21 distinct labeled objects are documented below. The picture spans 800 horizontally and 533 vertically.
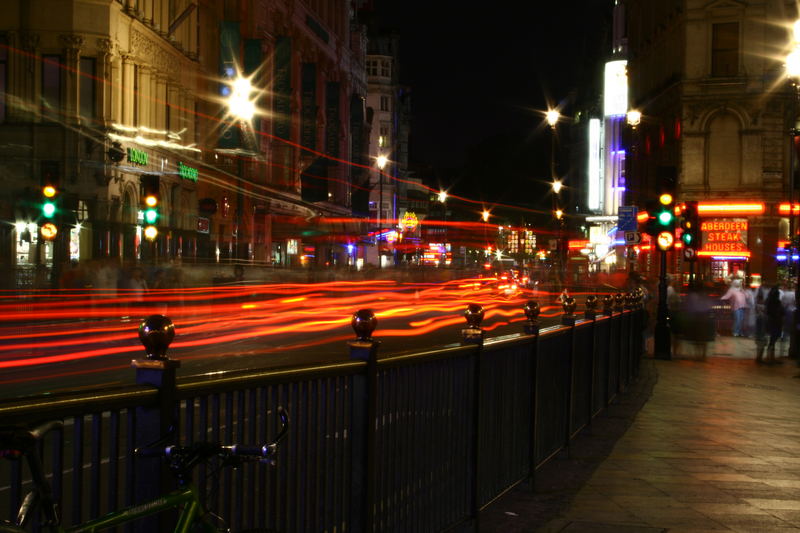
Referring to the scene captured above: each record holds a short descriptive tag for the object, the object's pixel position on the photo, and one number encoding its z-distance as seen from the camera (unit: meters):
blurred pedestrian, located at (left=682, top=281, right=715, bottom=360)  23.66
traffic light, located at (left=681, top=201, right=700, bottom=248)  23.61
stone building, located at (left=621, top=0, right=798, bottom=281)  45.09
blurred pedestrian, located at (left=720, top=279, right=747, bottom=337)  28.24
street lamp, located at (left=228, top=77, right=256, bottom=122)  47.16
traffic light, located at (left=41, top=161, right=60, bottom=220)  22.31
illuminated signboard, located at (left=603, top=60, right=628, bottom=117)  67.25
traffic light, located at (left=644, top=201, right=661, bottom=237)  21.52
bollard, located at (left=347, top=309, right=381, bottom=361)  4.76
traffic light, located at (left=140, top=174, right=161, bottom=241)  23.20
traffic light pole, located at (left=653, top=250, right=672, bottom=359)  21.59
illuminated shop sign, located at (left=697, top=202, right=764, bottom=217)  45.28
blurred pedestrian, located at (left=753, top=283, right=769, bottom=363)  22.26
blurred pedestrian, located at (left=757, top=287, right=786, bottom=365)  21.88
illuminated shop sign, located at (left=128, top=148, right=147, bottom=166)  37.28
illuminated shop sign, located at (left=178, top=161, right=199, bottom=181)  42.84
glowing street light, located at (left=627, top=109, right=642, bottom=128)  32.11
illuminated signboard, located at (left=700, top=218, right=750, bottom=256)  44.75
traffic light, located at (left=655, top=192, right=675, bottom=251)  21.55
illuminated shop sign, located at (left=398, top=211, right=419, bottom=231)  104.56
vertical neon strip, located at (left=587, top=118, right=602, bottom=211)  89.31
